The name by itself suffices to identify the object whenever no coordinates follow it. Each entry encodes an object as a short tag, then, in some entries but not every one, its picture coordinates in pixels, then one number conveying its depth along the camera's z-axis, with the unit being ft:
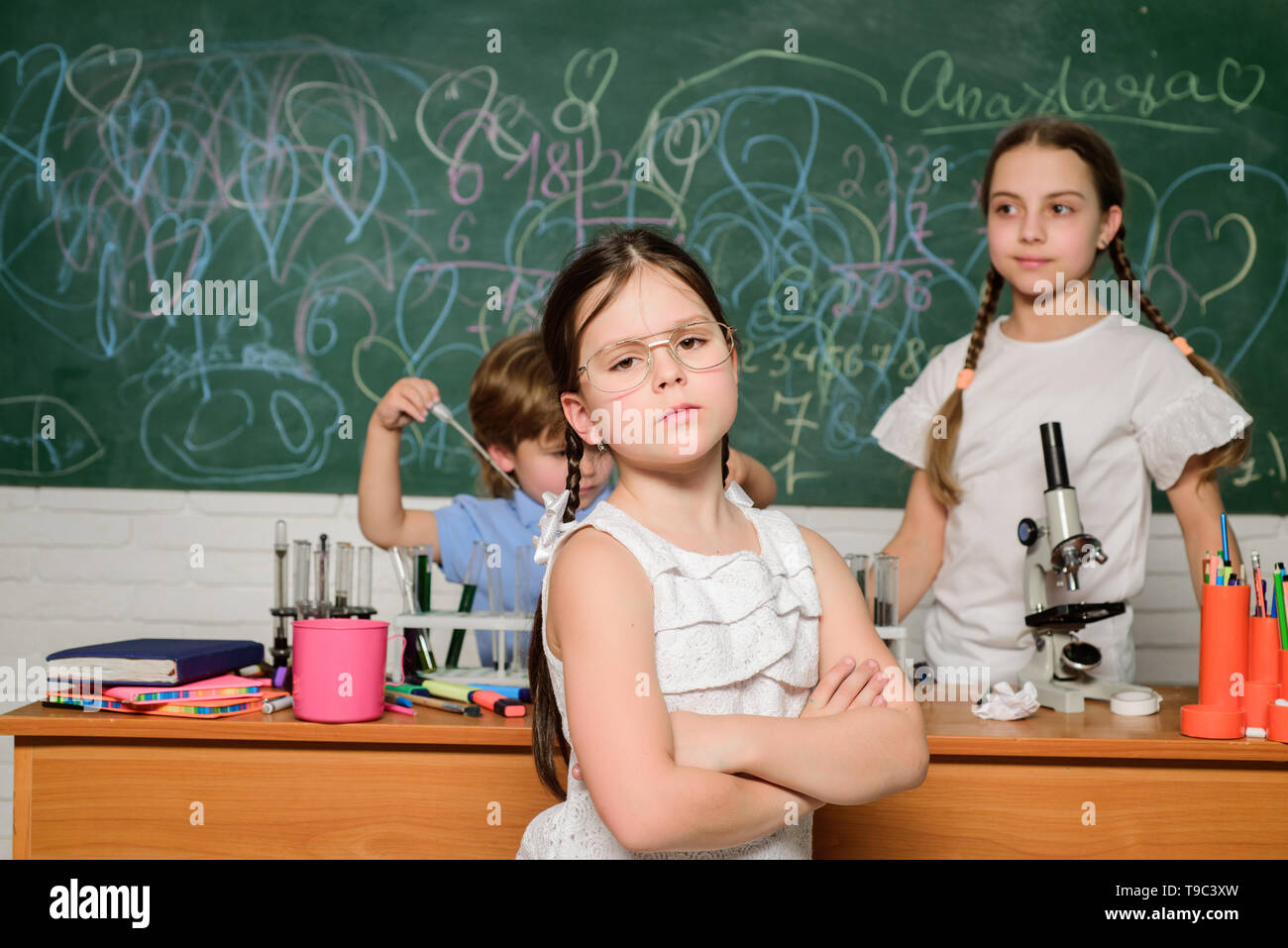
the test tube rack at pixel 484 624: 5.06
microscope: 5.12
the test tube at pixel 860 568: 5.06
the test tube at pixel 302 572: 5.41
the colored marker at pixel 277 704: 4.74
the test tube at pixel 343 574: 5.40
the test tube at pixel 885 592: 5.13
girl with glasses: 3.08
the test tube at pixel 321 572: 5.37
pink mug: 4.53
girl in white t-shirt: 5.91
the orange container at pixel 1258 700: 4.65
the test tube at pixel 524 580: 5.26
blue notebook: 4.72
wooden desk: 4.51
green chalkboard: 9.36
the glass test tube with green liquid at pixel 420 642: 5.30
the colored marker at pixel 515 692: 4.85
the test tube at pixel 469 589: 5.31
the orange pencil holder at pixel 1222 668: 4.58
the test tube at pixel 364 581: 5.54
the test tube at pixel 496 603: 5.21
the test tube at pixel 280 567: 5.52
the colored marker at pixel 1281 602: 4.71
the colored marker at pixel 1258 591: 4.78
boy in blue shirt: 6.28
